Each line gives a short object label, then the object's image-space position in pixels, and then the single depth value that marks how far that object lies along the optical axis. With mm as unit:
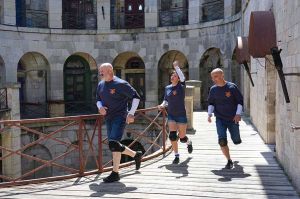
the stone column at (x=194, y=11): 20688
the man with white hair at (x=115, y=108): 6398
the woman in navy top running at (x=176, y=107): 7680
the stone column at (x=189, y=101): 11633
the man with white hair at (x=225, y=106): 7066
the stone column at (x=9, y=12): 19930
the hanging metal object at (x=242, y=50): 11273
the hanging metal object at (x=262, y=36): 6953
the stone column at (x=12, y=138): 15155
